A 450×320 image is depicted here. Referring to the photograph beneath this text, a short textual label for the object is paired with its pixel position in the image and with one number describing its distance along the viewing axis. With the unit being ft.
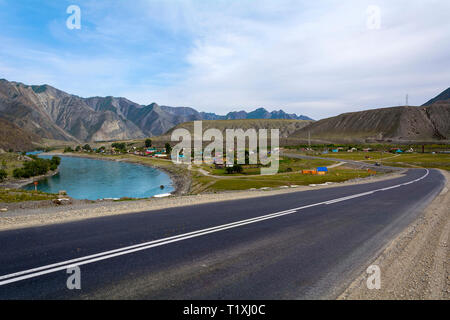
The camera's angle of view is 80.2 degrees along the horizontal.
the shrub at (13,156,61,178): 308.62
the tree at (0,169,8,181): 272.10
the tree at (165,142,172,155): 554.87
